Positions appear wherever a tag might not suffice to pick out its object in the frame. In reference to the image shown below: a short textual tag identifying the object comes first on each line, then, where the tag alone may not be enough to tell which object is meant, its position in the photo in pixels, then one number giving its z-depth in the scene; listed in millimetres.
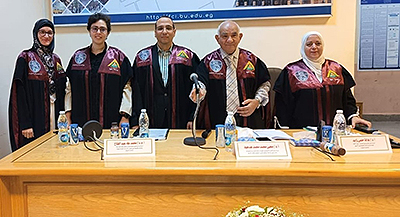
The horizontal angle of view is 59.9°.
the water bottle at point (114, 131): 1812
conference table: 1342
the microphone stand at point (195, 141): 1749
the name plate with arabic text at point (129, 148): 1510
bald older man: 2479
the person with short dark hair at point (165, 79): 2643
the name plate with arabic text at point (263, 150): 1439
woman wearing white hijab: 2420
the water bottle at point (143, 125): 1854
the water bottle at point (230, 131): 1681
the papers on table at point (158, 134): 1920
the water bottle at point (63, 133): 1751
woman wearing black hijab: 2652
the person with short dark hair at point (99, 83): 2586
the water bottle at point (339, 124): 1746
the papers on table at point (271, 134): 1812
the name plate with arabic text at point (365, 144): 1520
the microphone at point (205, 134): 1935
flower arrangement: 1093
